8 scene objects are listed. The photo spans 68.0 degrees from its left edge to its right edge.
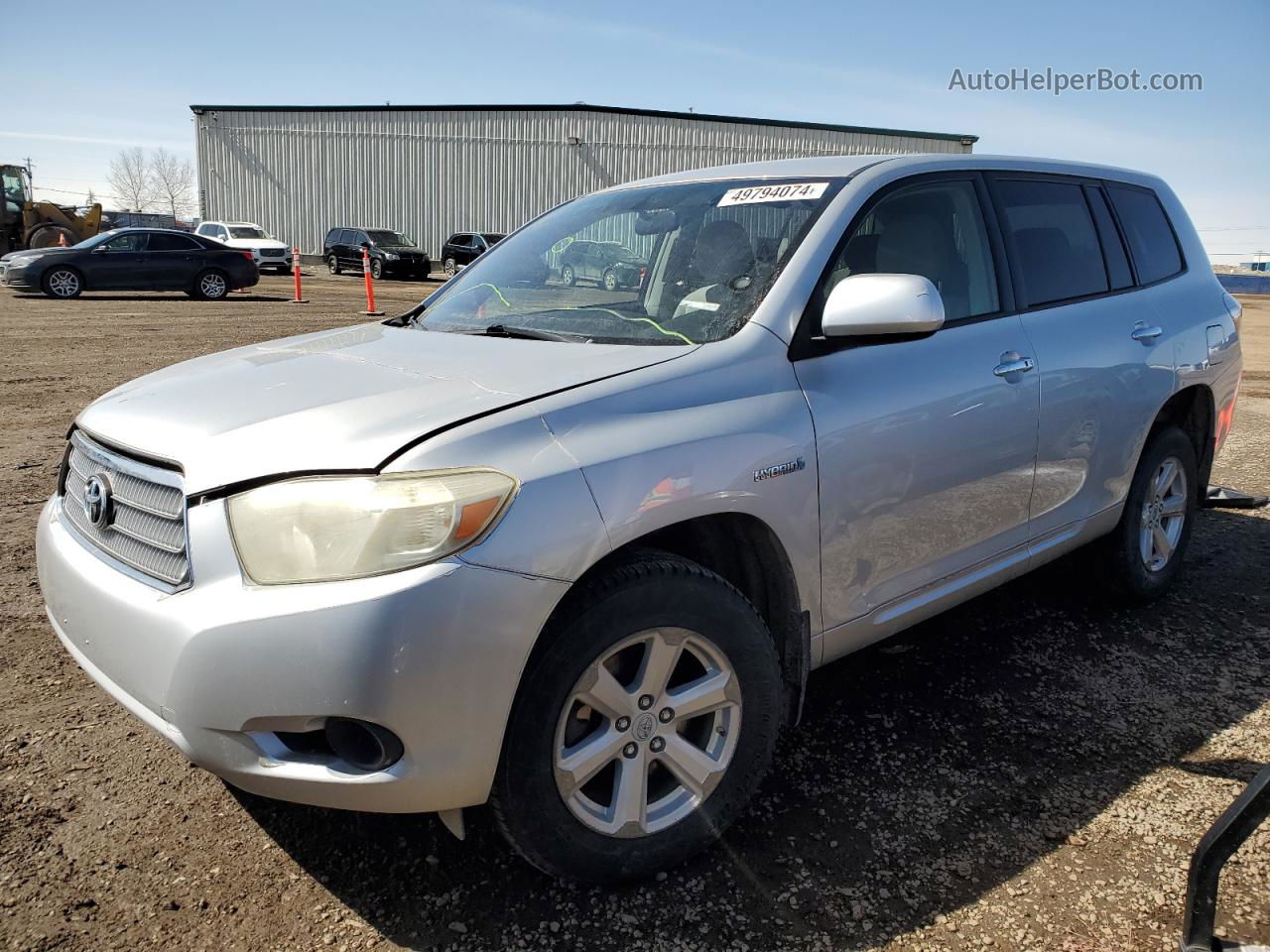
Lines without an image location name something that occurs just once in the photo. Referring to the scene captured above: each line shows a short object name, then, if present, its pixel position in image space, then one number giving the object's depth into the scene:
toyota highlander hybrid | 1.87
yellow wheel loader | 25.64
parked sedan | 18.12
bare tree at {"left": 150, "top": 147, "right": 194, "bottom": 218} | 112.75
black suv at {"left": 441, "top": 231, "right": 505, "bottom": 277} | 30.52
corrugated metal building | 36.94
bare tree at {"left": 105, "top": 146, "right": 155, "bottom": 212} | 113.94
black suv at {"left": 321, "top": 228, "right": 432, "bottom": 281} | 30.83
